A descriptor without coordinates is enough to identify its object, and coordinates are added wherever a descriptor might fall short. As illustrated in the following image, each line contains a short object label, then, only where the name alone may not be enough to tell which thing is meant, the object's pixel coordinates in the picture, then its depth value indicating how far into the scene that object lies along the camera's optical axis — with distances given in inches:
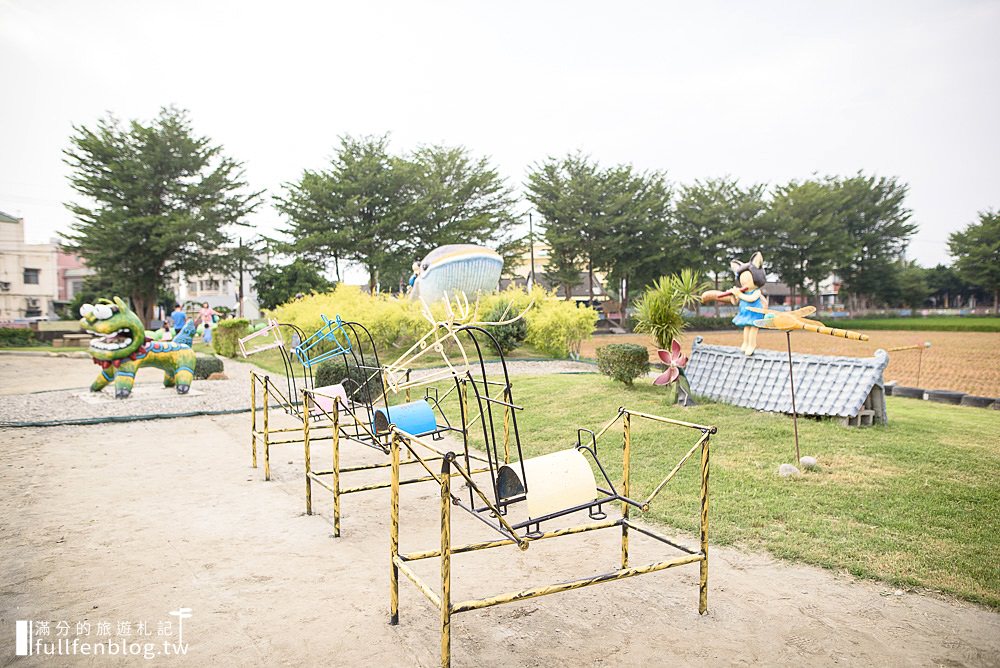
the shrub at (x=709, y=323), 1537.4
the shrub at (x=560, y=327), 676.7
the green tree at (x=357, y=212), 1318.9
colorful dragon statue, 459.2
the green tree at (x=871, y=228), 1708.9
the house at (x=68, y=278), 2427.4
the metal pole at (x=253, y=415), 267.7
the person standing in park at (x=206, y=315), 1066.7
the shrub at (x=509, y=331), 673.6
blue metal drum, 202.2
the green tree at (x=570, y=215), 1485.0
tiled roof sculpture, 302.5
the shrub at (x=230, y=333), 866.1
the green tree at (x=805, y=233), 1556.3
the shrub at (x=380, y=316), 665.6
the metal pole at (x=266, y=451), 250.5
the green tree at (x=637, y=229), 1472.7
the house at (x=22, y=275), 1742.1
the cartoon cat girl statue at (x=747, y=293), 339.9
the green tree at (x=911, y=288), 1913.4
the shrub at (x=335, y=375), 438.9
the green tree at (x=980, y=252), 1692.9
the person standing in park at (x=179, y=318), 560.2
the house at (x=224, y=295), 2433.6
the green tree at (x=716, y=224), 1523.1
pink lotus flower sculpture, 356.5
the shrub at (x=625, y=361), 406.6
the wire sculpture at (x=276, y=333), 262.9
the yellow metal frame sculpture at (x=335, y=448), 185.5
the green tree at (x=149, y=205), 1230.3
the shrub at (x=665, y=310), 385.1
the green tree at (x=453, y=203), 1370.6
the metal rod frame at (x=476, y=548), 110.6
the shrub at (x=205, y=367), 609.6
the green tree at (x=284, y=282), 1450.5
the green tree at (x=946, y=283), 2188.7
